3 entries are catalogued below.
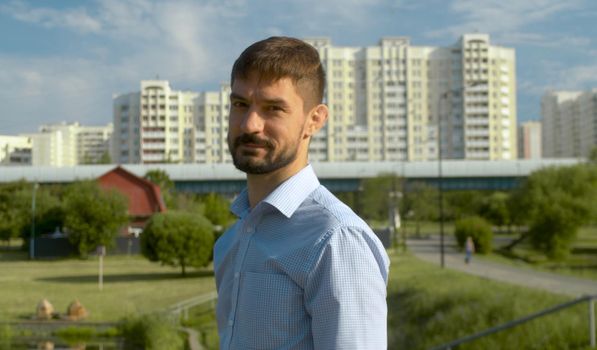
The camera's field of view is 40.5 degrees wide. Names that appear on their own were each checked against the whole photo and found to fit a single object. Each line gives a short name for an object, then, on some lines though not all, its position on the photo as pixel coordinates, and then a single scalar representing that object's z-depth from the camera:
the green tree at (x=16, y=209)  21.16
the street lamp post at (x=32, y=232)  30.23
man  1.78
